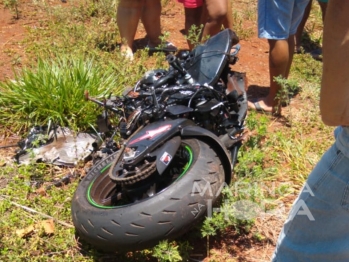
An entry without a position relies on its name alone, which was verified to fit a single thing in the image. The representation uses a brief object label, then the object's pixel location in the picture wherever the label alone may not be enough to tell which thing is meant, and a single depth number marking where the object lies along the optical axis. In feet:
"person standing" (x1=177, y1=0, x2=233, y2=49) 17.39
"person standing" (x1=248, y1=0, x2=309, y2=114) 15.19
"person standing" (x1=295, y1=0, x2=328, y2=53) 20.72
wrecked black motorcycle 9.41
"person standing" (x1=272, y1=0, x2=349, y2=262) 5.91
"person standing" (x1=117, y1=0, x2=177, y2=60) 18.78
